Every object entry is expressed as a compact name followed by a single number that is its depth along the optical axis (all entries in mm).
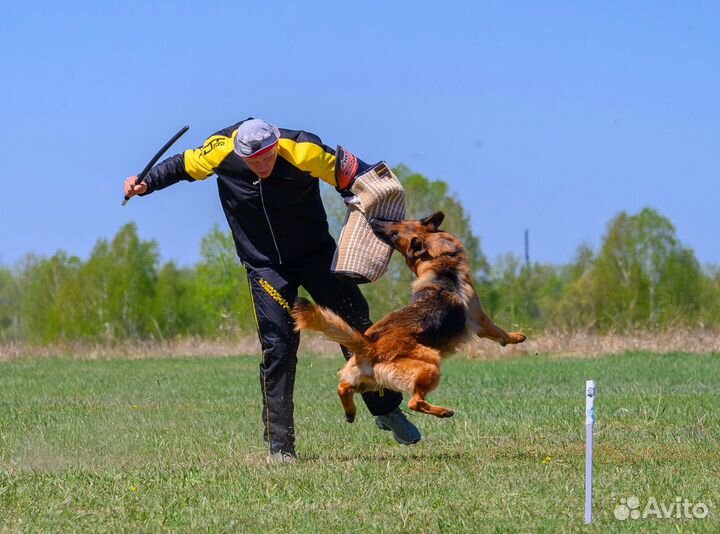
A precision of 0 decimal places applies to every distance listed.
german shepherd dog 14406
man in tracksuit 15070
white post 10668
